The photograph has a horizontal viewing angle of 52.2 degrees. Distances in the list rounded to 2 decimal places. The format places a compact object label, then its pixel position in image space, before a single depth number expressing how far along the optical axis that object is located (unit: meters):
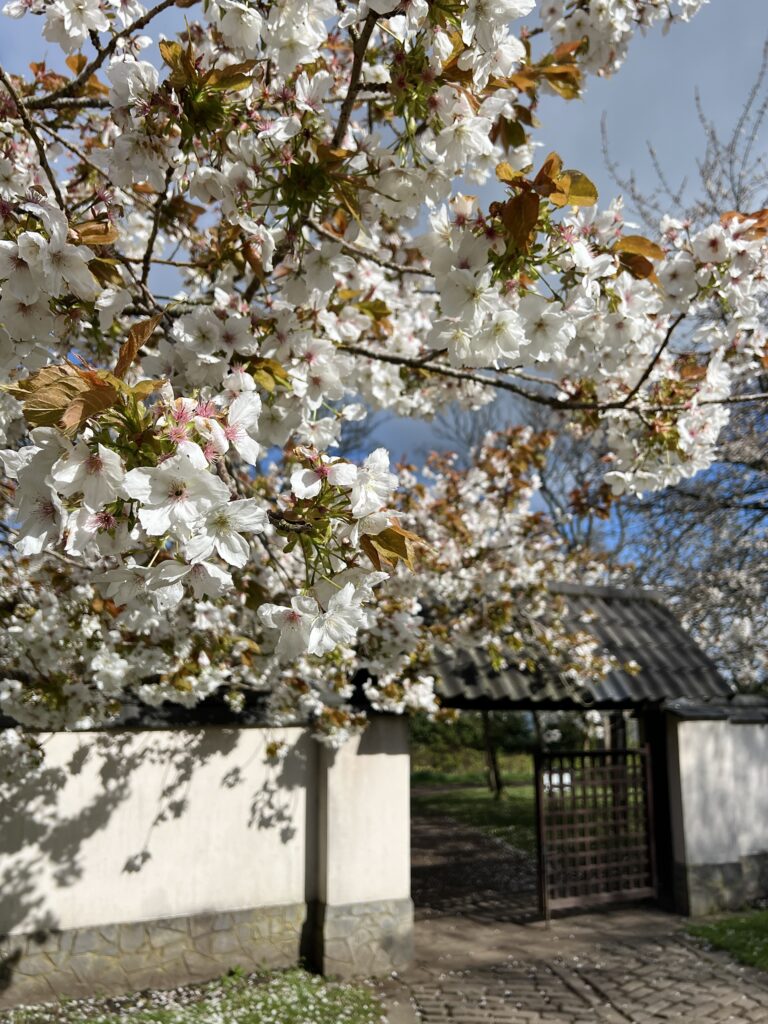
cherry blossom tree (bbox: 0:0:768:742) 1.46
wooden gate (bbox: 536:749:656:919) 6.88
